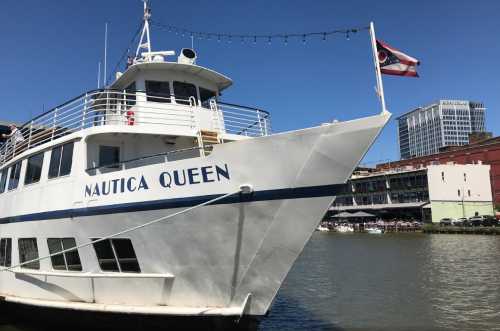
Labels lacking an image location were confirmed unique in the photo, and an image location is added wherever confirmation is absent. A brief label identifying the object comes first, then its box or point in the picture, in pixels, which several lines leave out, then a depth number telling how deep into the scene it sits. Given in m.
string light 8.37
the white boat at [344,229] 74.14
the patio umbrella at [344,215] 81.31
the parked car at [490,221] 64.12
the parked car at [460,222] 65.74
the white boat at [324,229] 80.19
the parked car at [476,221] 65.57
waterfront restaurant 73.31
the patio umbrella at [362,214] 77.66
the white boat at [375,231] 67.28
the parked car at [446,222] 67.38
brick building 85.31
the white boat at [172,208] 7.90
